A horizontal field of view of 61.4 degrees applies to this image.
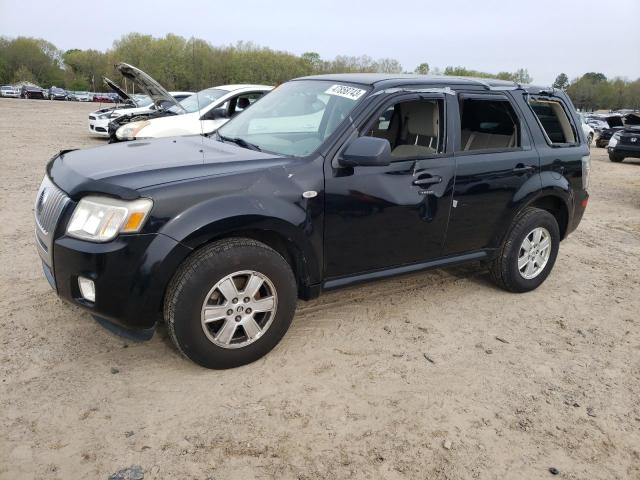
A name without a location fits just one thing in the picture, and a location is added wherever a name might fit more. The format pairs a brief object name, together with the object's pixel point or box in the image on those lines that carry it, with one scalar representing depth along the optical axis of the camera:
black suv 2.99
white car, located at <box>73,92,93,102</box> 60.99
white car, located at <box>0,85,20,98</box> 55.00
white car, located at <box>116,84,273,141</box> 9.30
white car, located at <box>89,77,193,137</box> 14.54
